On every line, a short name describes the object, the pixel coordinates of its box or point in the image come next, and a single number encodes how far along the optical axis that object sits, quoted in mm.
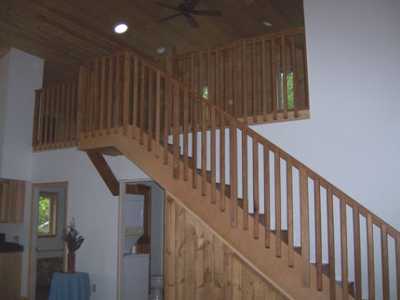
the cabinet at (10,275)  6617
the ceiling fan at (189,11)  6008
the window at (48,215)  8898
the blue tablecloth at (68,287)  5703
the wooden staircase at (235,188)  3580
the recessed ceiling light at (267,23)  7625
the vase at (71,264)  6008
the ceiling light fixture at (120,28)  7262
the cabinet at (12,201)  6984
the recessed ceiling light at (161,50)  8140
